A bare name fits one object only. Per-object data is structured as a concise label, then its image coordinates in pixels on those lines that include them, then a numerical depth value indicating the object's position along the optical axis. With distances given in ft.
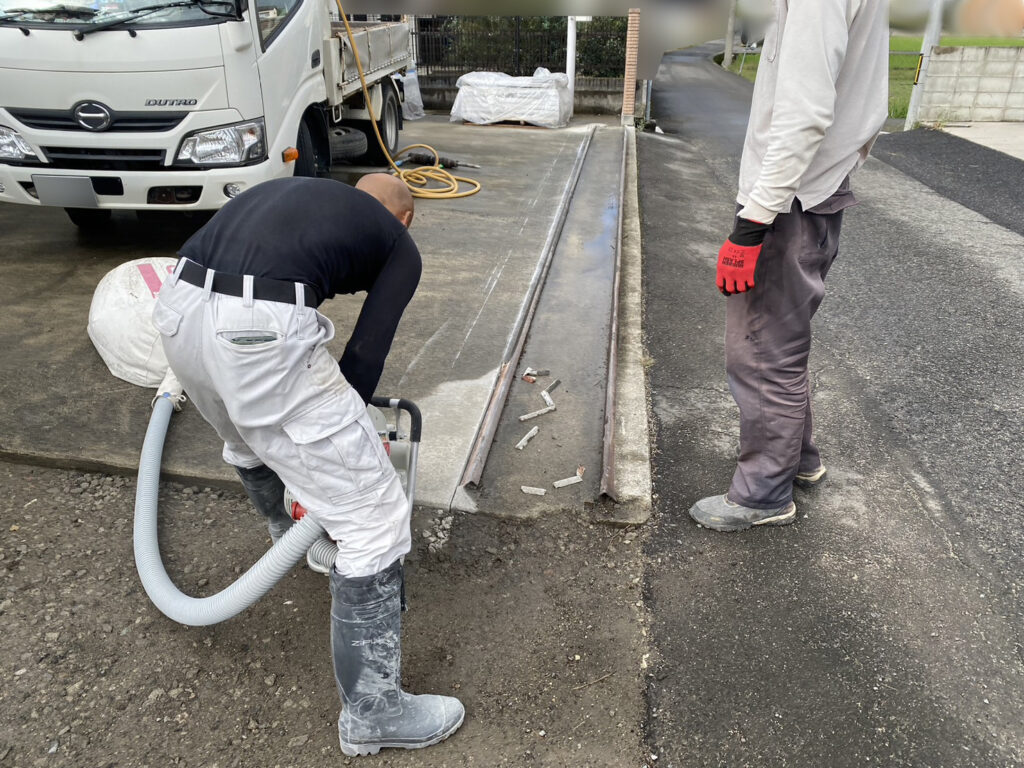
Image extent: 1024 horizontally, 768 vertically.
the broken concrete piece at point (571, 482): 10.67
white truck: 15.62
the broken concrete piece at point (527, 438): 11.54
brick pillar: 46.68
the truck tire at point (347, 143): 26.68
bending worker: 6.08
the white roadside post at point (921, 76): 42.80
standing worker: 7.60
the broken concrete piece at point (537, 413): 12.28
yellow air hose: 25.73
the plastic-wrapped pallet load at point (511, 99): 42.96
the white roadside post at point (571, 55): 47.03
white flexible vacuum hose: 6.76
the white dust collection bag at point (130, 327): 12.45
